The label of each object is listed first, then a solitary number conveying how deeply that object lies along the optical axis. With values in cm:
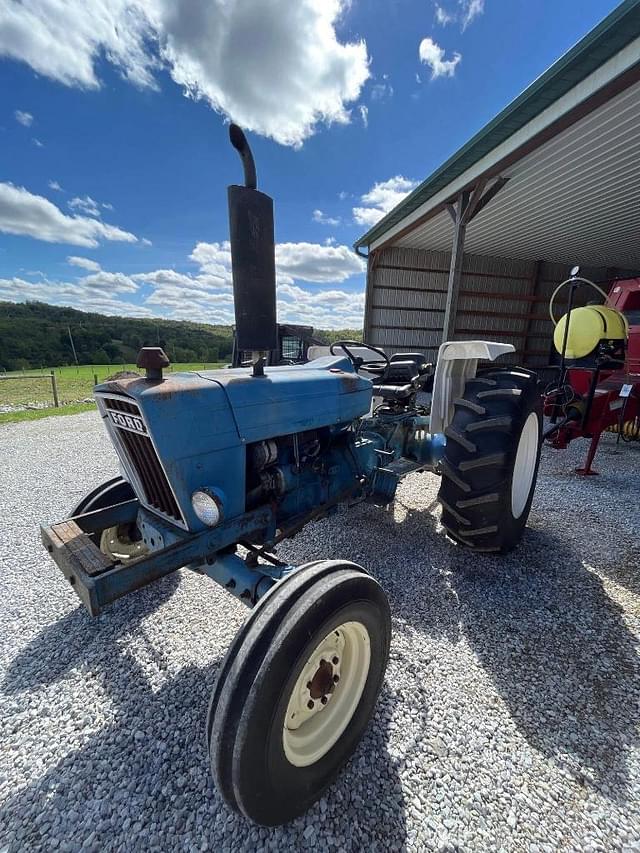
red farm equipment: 395
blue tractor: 109
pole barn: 384
